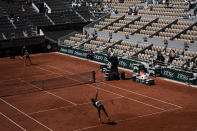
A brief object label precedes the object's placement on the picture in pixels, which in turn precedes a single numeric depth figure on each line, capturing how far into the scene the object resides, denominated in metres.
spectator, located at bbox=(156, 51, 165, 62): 35.81
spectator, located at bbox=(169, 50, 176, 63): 36.08
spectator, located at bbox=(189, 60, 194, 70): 32.09
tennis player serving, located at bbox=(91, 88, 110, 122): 19.52
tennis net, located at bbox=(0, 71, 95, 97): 29.13
